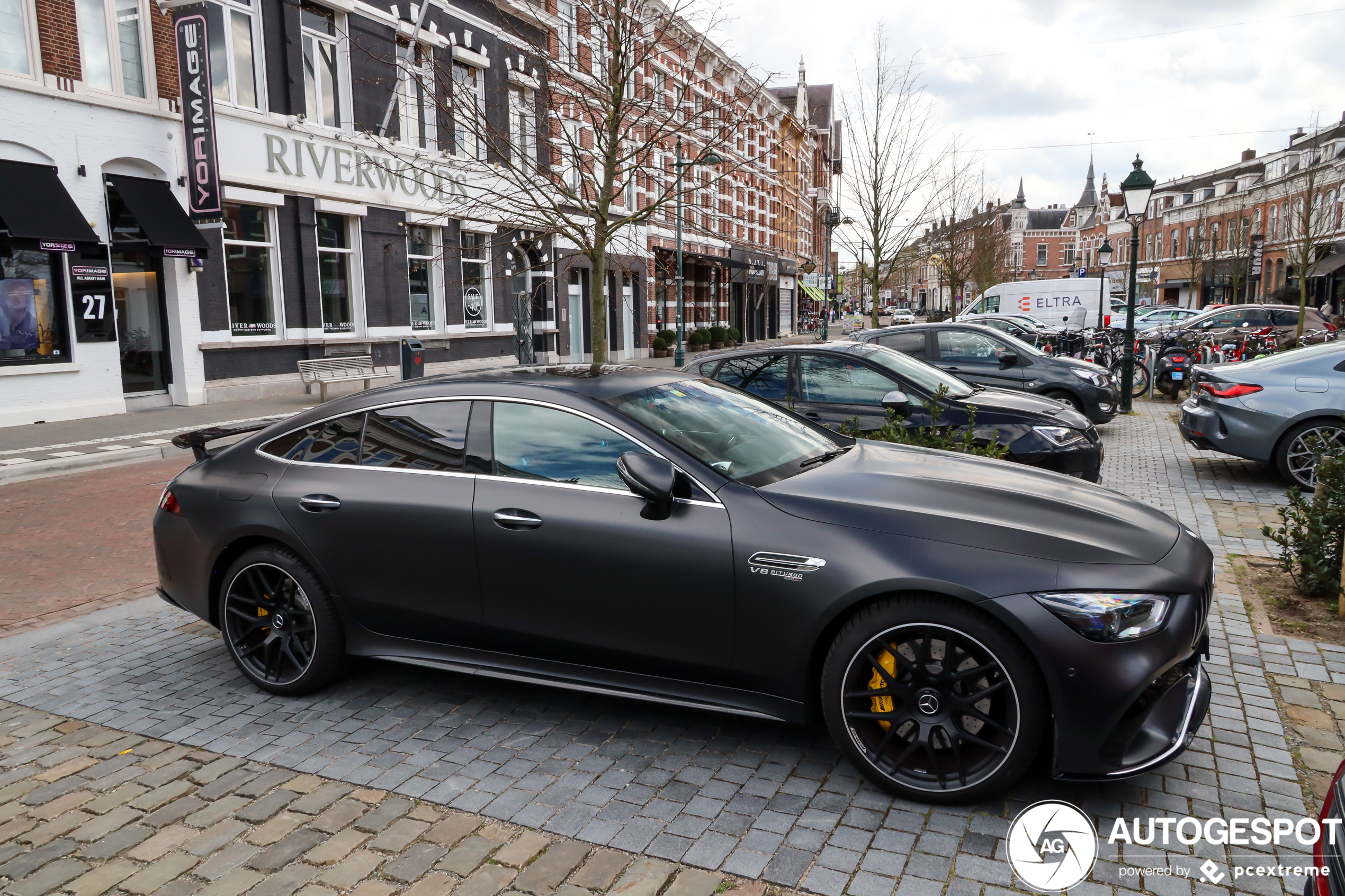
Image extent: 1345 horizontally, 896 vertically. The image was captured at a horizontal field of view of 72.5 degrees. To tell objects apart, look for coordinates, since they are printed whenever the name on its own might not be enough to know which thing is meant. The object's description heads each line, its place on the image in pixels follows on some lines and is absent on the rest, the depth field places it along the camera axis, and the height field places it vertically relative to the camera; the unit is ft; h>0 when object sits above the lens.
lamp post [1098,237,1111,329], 95.71 +4.92
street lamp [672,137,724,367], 40.77 +6.46
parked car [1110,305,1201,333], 130.11 -0.89
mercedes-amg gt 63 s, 10.10 -3.17
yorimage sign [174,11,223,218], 52.03 +11.75
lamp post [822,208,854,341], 109.75 +6.33
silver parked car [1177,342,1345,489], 28.19 -3.04
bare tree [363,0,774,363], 34.58 +8.97
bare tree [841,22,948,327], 83.51 +10.56
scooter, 56.34 -3.61
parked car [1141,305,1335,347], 83.97 -0.93
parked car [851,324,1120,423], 39.45 -2.26
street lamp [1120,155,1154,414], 49.32 +5.56
